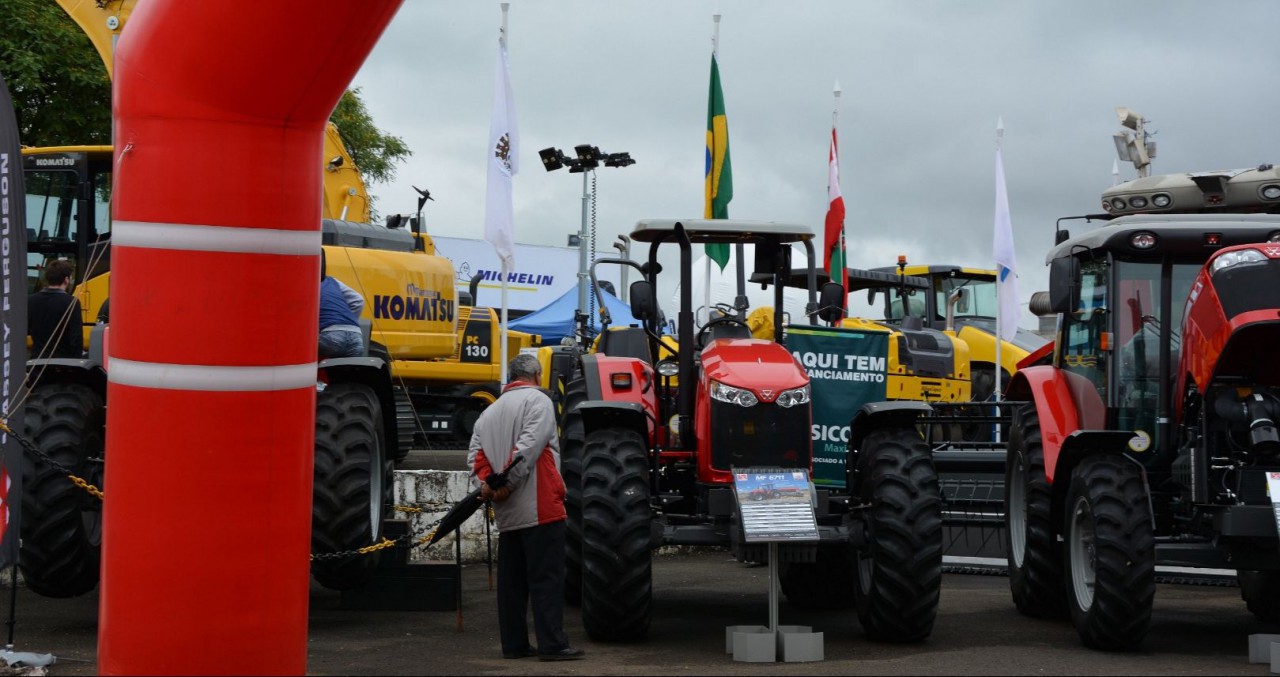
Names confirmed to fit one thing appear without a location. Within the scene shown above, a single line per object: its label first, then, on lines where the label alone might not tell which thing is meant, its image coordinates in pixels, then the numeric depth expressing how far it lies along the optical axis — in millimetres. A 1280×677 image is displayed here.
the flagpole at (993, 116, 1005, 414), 18883
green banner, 13695
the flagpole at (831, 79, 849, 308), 19661
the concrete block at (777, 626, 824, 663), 8477
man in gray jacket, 8500
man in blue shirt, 9914
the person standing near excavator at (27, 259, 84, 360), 10844
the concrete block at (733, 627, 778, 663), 8430
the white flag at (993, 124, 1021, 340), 19875
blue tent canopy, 27656
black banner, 8078
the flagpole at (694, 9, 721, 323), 18872
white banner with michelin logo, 39906
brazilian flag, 18156
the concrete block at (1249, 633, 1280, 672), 8312
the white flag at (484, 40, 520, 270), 15672
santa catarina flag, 19438
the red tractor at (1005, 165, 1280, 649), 8422
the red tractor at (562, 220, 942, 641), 8734
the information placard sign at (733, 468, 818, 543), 8484
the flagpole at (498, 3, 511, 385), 14893
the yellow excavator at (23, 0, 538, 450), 15375
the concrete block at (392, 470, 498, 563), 12570
